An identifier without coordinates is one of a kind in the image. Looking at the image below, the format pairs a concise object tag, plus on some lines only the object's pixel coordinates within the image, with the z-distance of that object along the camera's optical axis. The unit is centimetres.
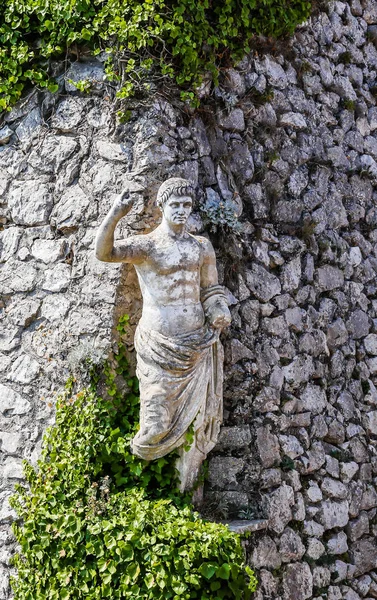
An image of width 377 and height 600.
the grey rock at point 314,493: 658
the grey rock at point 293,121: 704
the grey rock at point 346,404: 702
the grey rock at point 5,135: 662
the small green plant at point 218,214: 629
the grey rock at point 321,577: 646
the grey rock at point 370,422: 721
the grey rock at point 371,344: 740
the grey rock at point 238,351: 634
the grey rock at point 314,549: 647
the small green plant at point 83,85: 626
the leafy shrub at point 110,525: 541
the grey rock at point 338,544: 663
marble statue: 557
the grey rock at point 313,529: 649
